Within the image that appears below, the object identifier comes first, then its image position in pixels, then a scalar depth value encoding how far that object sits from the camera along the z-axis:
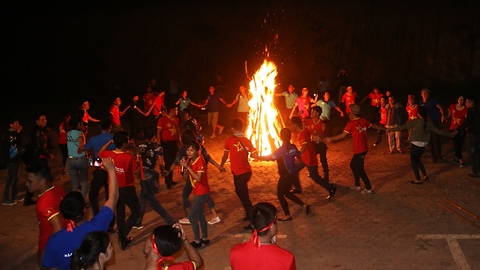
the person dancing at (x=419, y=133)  11.27
